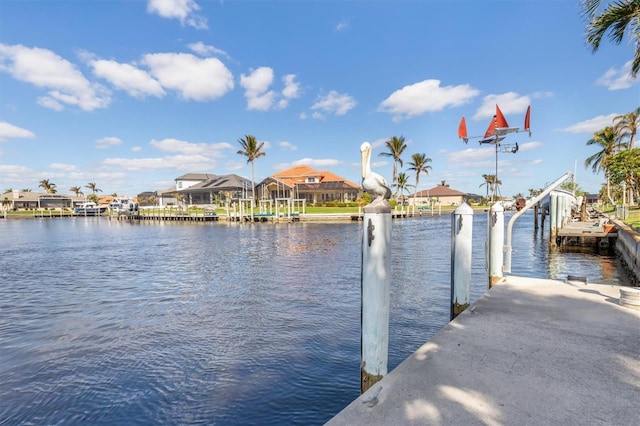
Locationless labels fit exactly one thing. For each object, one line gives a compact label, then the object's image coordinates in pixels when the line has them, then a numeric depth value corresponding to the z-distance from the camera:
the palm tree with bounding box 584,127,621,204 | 46.41
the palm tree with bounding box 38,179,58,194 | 113.38
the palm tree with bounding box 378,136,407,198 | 67.81
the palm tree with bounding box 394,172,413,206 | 81.00
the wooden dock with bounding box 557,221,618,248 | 21.03
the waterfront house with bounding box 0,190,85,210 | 104.44
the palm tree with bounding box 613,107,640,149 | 44.28
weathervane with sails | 8.55
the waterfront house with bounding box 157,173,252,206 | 76.25
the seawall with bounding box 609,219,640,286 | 12.81
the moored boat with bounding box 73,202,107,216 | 92.81
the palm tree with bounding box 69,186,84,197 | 125.12
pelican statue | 3.77
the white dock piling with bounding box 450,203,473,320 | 6.05
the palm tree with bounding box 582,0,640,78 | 11.38
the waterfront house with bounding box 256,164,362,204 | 69.14
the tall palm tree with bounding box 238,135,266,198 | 62.91
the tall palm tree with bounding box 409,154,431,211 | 76.19
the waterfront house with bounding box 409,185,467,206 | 116.89
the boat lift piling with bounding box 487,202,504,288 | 7.27
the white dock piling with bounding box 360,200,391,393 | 3.65
